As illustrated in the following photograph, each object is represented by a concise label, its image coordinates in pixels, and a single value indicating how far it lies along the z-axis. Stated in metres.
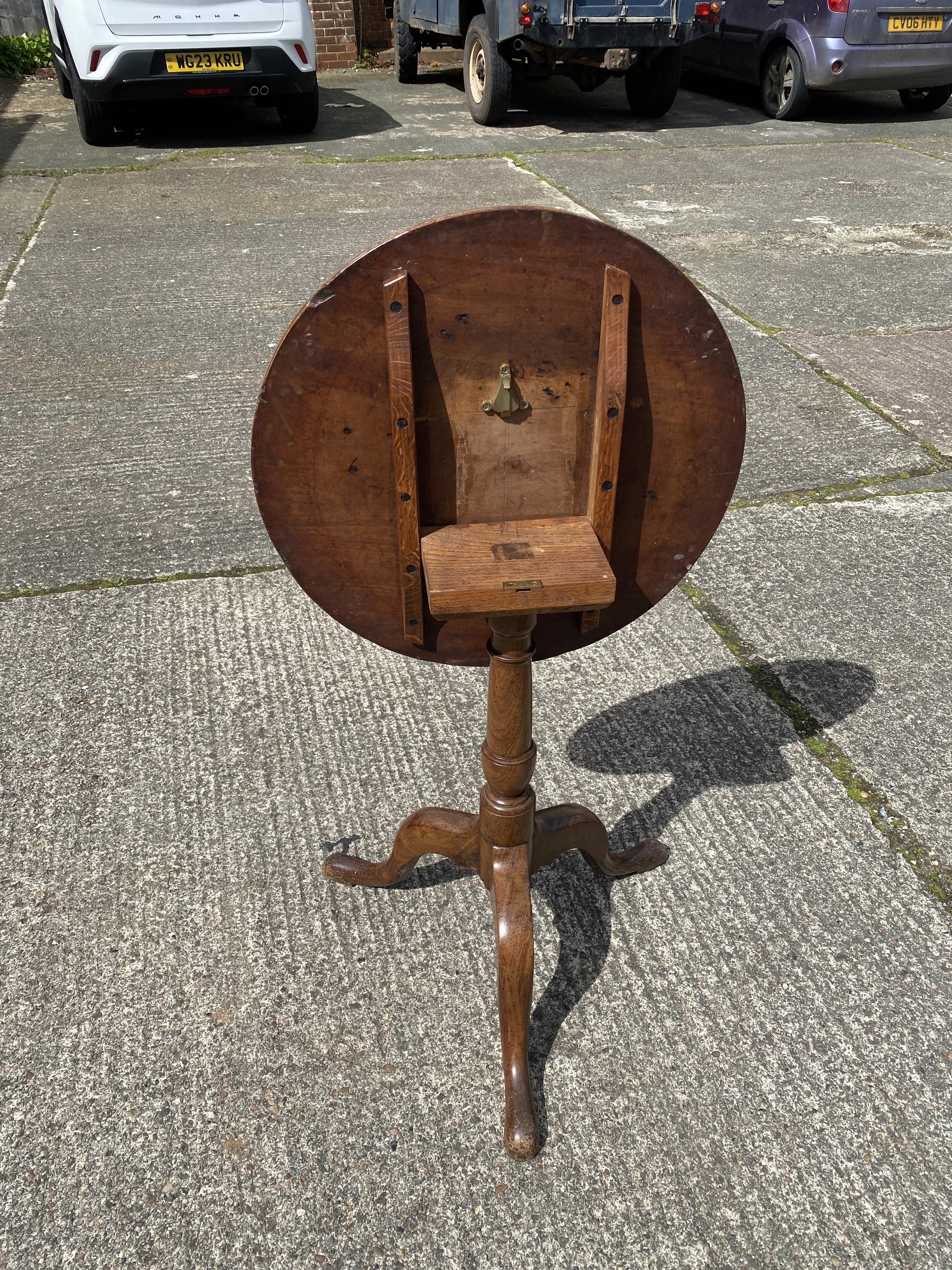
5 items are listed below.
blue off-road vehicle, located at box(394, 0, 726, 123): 8.73
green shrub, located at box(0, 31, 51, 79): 12.91
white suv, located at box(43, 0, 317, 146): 8.18
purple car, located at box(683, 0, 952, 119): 9.45
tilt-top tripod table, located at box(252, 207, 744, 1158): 1.60
